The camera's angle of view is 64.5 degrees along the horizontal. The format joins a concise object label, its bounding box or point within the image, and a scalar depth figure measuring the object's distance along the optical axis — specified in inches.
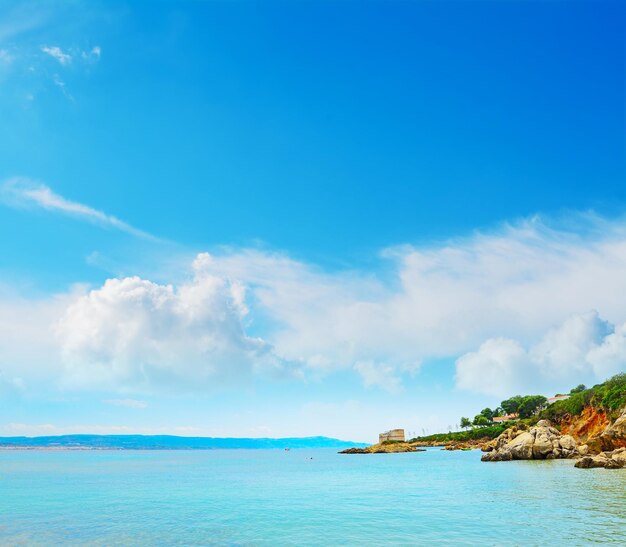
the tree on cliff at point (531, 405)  7460.6
